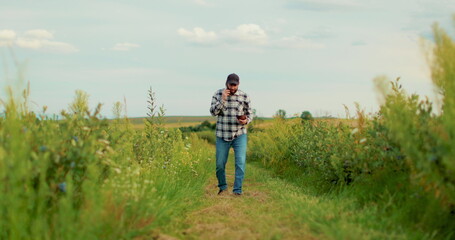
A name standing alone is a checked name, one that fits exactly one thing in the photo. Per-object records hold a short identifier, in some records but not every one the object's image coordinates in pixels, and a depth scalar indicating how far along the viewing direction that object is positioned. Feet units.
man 29.17
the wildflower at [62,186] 15.01
